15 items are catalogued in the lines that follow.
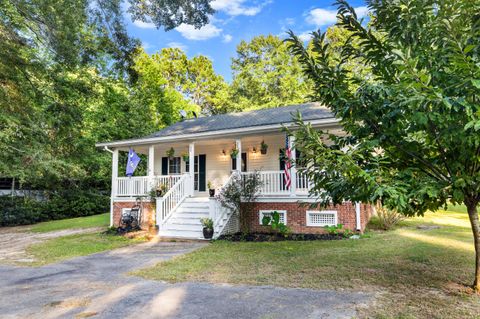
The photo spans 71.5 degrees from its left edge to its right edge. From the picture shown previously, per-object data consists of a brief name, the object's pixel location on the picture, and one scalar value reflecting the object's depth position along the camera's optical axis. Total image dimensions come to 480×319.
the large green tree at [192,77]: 34.12
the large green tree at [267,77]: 29.75
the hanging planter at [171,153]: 14.25
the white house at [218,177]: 10.31
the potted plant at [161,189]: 12.02
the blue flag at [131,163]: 13.23
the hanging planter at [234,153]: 11.50
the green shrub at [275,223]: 10.26
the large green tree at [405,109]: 3.46
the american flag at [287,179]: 10.35
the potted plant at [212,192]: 11.02
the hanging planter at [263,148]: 12.17
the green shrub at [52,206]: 17.14
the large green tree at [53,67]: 8.77
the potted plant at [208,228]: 10.15
